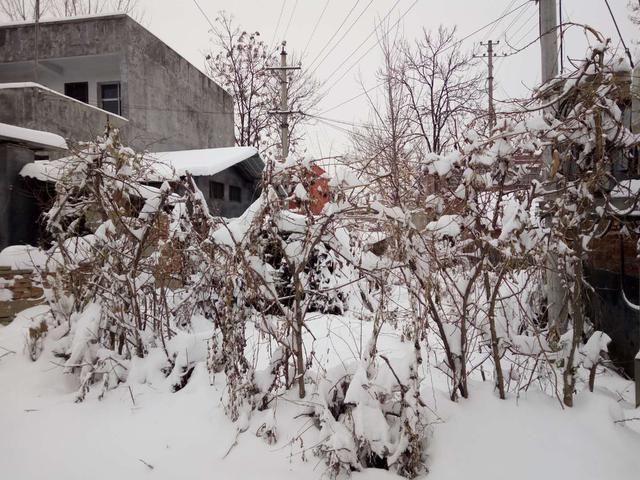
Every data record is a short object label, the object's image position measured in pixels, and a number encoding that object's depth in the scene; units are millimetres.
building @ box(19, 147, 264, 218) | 10612
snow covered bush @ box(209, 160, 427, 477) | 2307
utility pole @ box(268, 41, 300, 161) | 15945
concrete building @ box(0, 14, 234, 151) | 13289
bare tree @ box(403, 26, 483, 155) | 16953
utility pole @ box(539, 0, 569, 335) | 4520
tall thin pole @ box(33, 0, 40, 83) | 13617
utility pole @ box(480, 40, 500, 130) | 18931
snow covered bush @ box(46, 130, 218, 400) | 3330
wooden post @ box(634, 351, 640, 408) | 2781
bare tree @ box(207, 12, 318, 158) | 25469
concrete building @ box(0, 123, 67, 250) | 7297
